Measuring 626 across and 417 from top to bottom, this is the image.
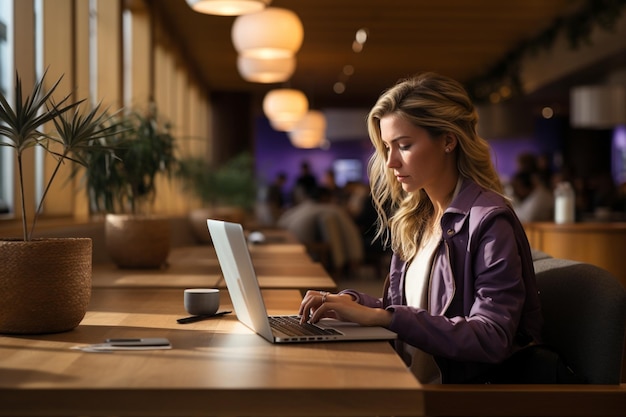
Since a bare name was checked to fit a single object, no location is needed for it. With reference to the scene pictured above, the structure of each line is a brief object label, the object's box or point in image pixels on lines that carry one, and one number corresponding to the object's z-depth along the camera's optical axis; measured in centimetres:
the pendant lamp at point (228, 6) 421
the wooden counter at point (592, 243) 606
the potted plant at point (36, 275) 179
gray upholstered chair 184
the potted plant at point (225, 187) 801
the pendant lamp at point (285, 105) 1021
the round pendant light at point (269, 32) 579
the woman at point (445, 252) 176
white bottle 669
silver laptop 168
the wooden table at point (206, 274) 285
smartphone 163
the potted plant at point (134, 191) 345
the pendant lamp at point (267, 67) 755
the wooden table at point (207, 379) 128
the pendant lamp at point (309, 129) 1450
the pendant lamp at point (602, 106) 948
